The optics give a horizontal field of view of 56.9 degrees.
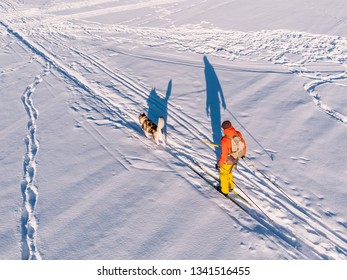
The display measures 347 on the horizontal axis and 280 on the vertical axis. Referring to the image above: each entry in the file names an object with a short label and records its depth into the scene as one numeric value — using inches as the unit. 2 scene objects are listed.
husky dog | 310.5
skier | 235.3
